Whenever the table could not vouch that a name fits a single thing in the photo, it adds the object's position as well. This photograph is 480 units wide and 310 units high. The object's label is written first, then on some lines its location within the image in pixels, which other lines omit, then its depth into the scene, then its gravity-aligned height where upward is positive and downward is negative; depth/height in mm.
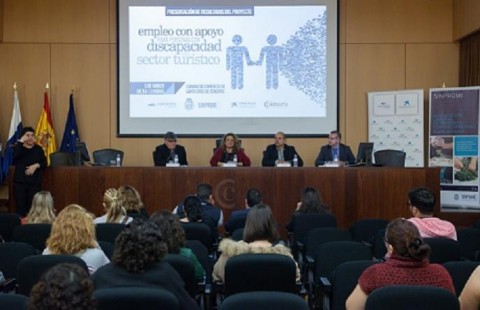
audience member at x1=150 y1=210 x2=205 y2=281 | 3988 -534
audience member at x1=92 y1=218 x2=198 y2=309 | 2961 -541
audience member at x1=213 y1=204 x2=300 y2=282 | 4145 -606
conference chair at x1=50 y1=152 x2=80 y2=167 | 9103 -211
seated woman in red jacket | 9594 -134
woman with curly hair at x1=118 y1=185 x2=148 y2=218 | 6059 -506
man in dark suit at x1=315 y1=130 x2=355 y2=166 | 10000 -135
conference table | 8586 -520
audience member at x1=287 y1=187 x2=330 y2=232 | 6730 -593
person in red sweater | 3076 -582
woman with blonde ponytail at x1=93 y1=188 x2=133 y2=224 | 5676 -549
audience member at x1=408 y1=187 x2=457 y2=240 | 4840 -535
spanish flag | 11367 +203
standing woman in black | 8555 -335
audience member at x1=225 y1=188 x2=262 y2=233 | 6969 -555
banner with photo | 10680 +16
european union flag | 11469 +147
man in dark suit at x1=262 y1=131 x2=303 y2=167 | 10008 -125
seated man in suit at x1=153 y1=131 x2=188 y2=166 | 9961 -127
